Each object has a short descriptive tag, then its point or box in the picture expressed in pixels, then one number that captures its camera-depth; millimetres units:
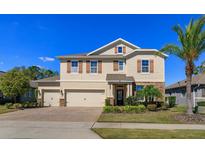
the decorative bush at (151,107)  14155
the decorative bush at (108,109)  12985
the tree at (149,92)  14698
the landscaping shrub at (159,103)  16448
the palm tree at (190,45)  10740
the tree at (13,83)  16436
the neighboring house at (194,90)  17244
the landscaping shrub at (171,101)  17351
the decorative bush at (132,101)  15836
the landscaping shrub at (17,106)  16723
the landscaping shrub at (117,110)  12960
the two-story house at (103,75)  17763
